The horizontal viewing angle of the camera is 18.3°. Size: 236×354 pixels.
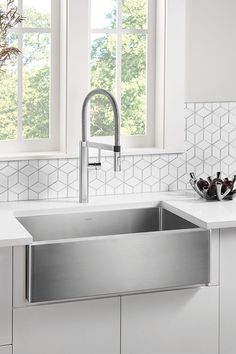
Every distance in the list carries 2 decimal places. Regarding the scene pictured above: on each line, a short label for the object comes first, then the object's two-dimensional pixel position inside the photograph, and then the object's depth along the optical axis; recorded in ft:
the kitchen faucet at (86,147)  10.72
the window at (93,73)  11.47
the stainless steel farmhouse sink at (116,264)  8.95
